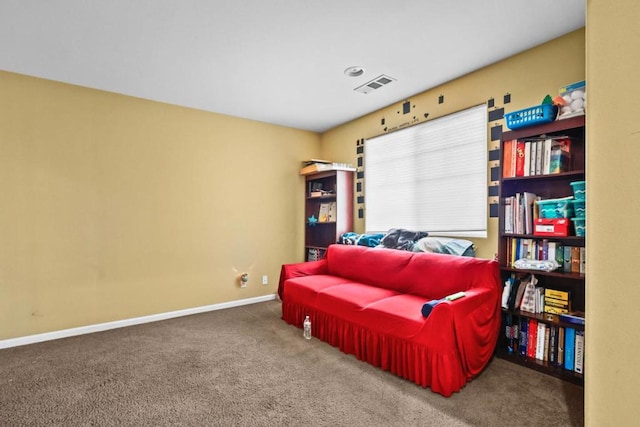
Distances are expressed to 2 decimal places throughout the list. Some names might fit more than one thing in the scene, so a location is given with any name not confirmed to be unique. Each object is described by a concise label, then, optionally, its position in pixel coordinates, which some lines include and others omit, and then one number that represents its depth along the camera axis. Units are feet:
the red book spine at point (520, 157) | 7.77
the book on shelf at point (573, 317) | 6.70
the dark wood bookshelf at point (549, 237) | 6.95
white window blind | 9.80
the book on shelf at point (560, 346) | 7.11
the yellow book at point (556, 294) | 7.14
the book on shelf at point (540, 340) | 7.39
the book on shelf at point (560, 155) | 7.22
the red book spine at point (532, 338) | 7.55
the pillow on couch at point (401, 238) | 10.81
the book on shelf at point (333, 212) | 13.99
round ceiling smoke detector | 9.50
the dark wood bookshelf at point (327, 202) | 14.03
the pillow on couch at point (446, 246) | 9.41
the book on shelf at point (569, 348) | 6.91
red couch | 6.62
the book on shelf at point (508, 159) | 7.93
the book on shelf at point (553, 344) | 7.27
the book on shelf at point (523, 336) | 7.75
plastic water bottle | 9.76
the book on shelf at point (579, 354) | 6.71
